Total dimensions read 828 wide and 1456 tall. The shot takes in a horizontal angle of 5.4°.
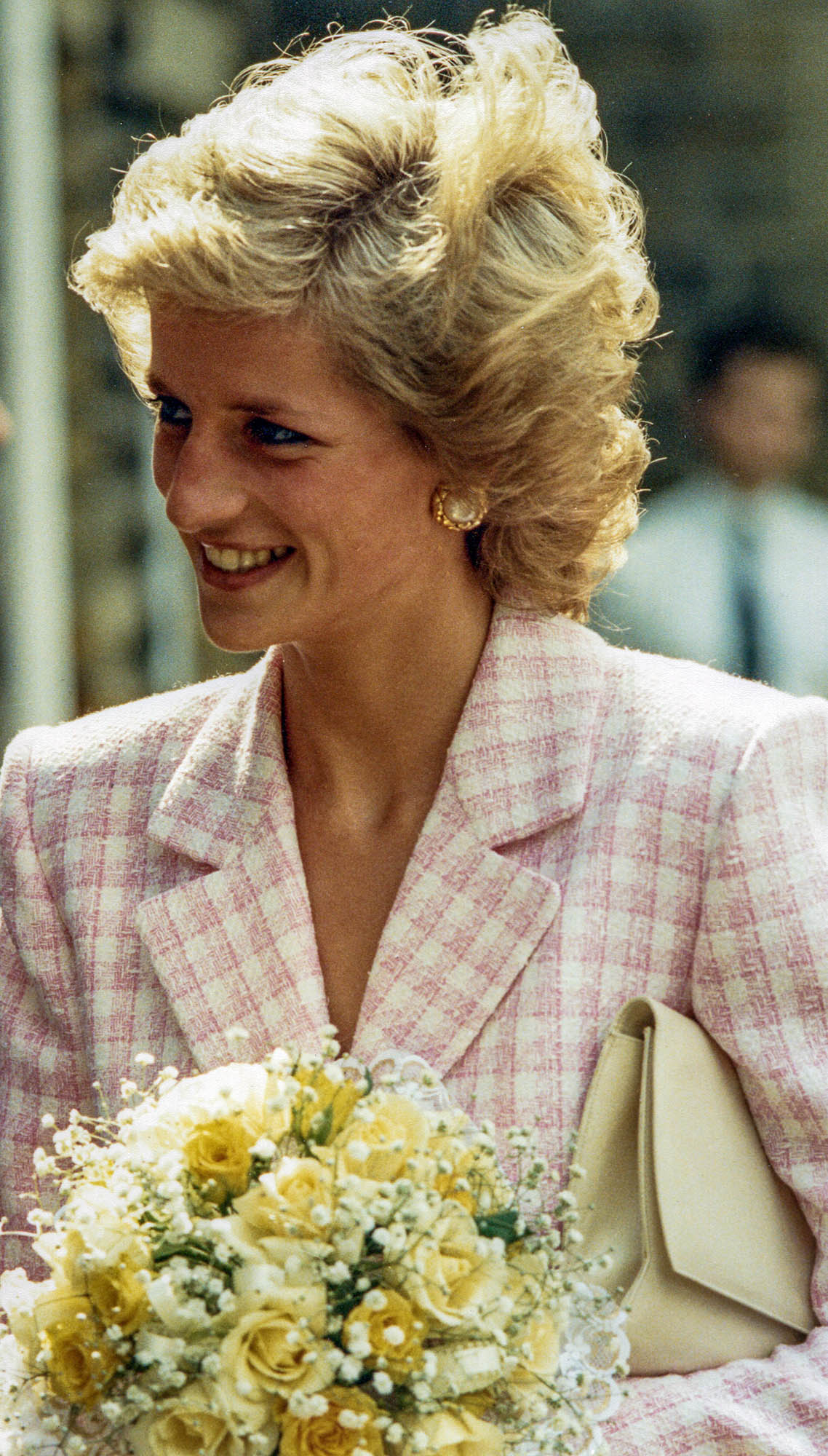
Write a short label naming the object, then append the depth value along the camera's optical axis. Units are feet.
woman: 13.89
